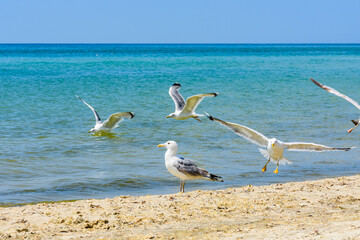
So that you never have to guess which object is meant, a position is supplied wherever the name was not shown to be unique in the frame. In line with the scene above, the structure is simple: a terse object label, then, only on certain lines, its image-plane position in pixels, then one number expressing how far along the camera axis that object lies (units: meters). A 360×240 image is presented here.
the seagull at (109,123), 27.72
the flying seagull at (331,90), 16.62
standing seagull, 15.48
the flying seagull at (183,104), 22.86
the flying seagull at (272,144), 15.20
